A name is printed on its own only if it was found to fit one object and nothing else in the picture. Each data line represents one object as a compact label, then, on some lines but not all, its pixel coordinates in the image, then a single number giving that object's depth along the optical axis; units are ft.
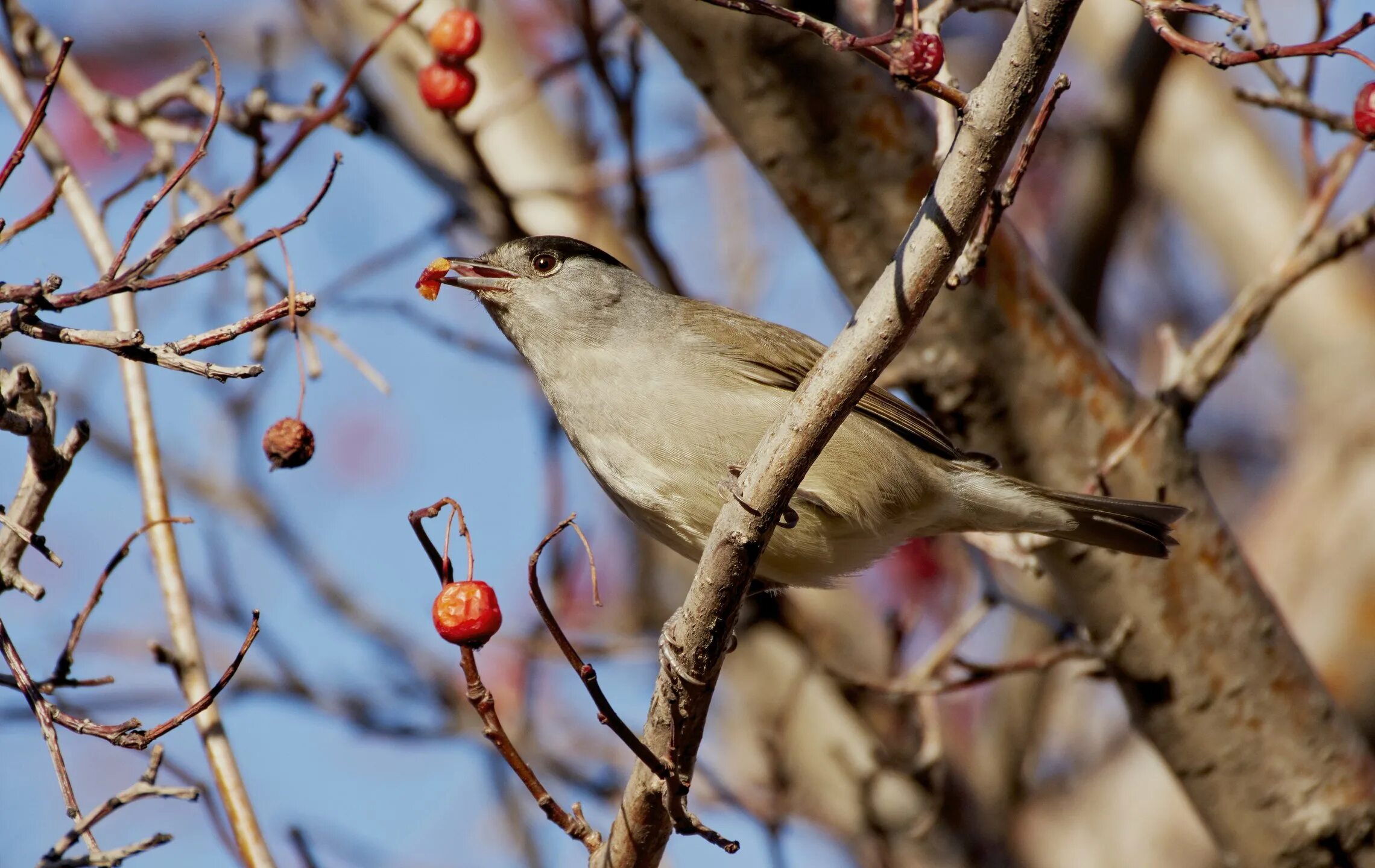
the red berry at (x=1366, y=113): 19.80
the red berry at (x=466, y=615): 17.65
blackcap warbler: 25.90
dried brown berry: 20.49
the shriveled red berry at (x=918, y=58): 16.53
